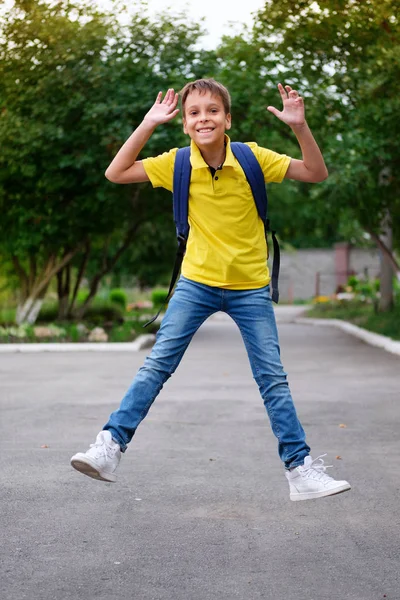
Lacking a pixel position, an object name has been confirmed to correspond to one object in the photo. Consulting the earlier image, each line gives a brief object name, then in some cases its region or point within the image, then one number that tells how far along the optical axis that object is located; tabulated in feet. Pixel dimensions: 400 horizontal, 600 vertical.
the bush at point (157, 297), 127.52
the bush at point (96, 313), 83.51
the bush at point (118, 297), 120.54
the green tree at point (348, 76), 55.62
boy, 16.14
